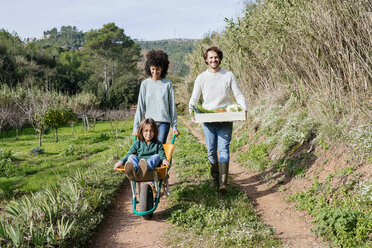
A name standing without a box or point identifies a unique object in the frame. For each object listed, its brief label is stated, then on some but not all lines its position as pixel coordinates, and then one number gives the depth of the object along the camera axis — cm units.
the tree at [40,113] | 1397
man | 388
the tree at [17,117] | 1820
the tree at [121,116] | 2359
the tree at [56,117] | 1440
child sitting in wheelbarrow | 355
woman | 400
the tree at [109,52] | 4456
